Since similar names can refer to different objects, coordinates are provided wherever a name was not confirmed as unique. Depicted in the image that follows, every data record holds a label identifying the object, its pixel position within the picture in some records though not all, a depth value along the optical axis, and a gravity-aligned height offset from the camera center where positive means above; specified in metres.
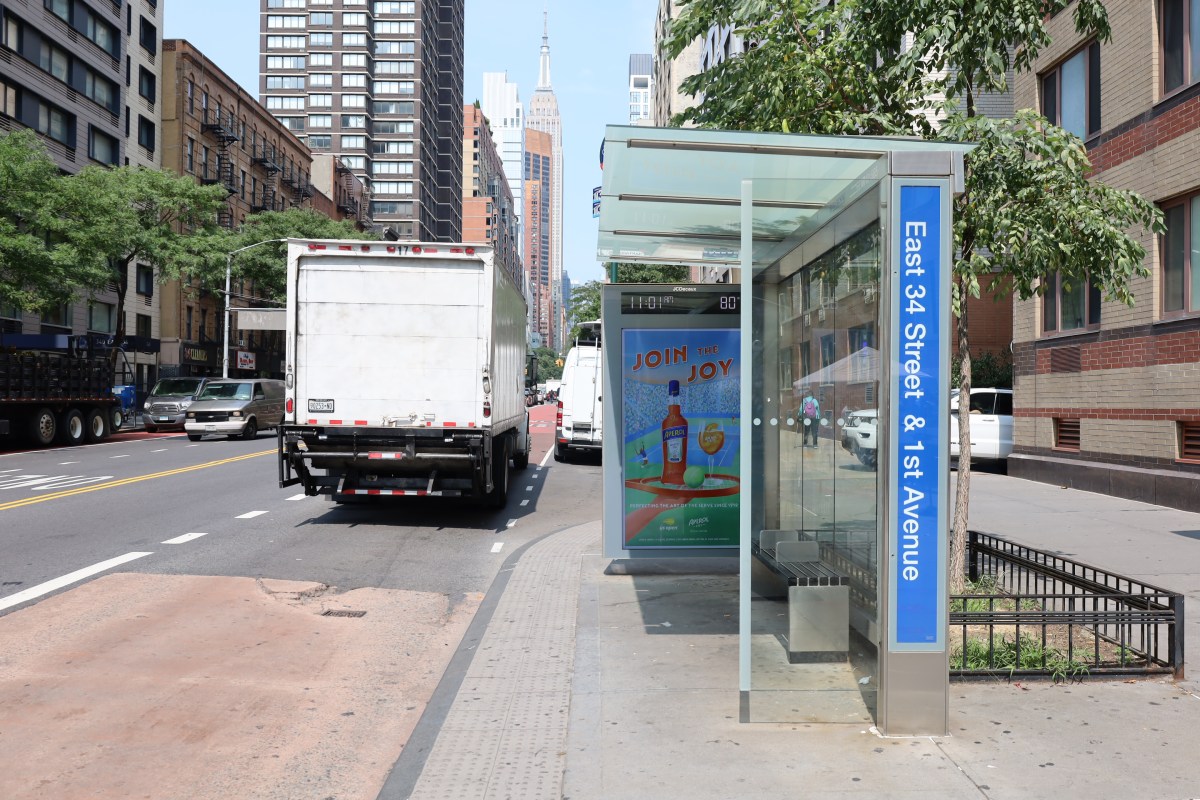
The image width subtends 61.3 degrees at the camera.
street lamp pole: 47.50 +6.80
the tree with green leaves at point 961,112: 7.10 +2.48
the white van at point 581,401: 22.56 +0.39
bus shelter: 4.84 +0.19
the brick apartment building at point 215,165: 56.75 +15.65
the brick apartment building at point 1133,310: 14.23 +1.86
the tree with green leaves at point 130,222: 31.69 +6.83
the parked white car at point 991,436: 21.42 -0.29
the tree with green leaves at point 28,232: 28.33 +5.14
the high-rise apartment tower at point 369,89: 108.06 +35.96
